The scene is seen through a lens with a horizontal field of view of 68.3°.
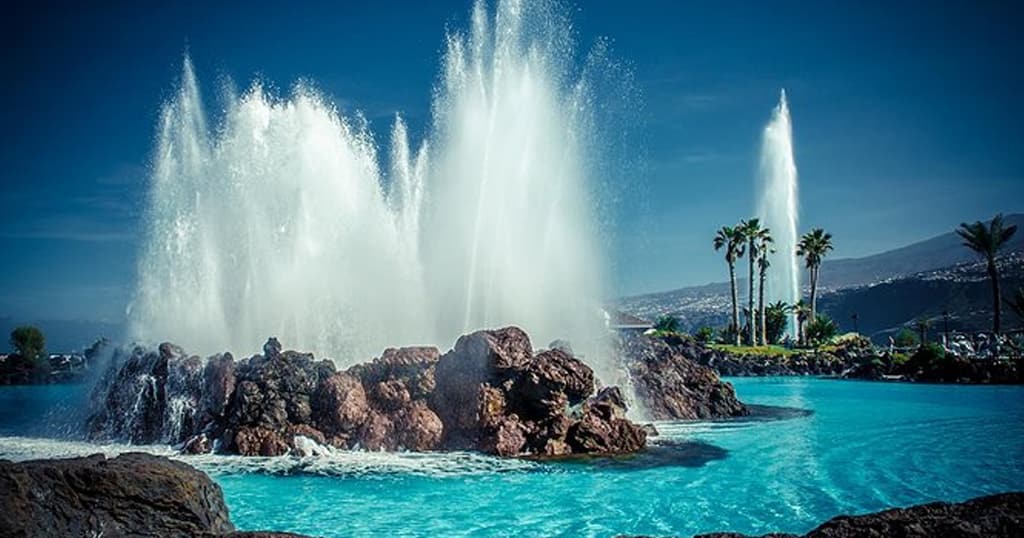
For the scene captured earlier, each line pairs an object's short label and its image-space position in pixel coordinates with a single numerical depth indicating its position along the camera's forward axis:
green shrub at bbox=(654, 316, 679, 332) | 115.21
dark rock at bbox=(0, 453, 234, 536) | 7.36
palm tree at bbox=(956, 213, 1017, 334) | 79.50
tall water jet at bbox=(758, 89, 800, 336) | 78.50
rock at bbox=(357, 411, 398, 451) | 22.20
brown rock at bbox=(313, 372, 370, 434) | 22.58
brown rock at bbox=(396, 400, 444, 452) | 22.22
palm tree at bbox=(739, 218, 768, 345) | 88.25
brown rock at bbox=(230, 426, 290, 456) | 21.34
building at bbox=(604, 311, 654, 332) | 90.93
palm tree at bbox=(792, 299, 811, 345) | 98.62
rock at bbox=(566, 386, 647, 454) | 21.81
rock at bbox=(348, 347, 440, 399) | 23.50
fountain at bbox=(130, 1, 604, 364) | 31.64
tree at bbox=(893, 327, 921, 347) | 92.26
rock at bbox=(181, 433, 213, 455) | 21.86
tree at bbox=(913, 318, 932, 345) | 88.22
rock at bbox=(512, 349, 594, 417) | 22.31
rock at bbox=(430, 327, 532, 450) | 22.45
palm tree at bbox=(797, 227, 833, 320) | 91.50
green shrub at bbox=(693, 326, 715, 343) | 96.78
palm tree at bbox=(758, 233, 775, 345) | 89.69
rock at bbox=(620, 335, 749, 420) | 31.67
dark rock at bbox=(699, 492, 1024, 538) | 5.32
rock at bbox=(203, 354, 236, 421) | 23.47
